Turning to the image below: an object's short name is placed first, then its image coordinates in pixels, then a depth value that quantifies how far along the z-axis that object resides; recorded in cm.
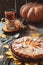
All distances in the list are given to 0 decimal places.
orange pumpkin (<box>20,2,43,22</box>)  158
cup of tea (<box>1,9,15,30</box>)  147
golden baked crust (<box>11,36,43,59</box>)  105
